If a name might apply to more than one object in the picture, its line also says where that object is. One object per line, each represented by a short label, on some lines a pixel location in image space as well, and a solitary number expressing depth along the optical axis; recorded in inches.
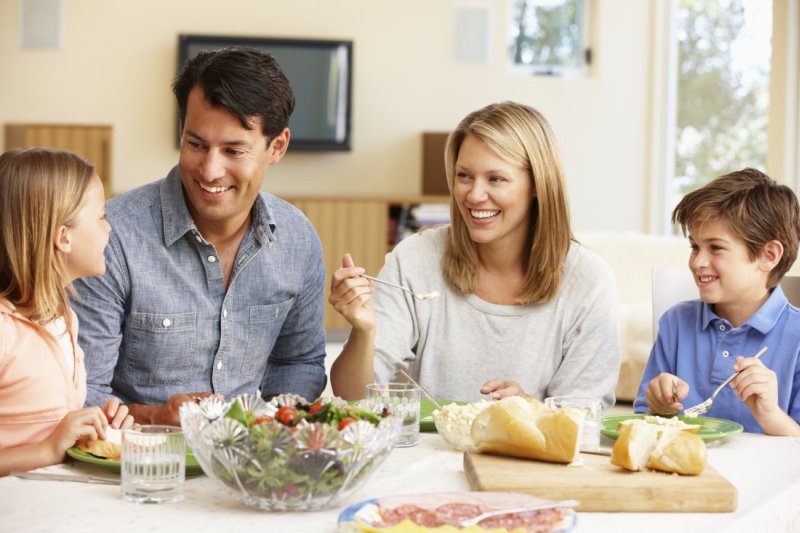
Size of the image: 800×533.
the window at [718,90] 276.8
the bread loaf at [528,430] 77.6
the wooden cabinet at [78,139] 303.9
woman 110.4
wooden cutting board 74.2
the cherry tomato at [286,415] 72.5
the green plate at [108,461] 77.7
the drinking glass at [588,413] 82.3
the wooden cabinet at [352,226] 298.8
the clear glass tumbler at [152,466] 73.5
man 103.2
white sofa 180.0
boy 104.8
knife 76.7
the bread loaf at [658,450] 76.3
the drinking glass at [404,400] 85.3
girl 87.1
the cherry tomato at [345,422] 71.3
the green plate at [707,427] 88.4
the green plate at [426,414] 90.8
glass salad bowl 69.8
